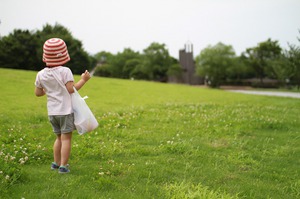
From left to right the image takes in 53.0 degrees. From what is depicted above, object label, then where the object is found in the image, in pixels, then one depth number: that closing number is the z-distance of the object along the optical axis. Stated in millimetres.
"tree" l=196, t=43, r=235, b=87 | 74719
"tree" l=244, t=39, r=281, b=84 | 74750
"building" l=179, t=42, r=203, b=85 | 89000
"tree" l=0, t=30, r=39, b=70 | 64500
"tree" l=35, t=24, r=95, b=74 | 75438
